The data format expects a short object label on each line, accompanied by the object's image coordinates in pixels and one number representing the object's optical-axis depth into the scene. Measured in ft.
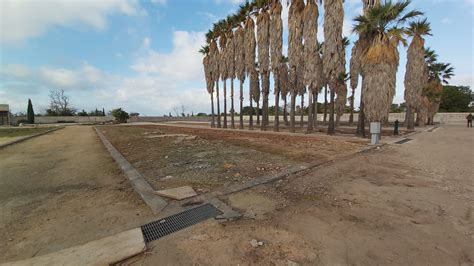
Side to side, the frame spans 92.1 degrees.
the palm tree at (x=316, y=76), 57.66
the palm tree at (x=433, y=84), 99.36
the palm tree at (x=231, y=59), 89.71
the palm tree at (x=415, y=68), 71.82
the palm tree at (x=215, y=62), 100.96
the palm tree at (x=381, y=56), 45.13
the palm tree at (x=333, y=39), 51.44
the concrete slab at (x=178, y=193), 14.19
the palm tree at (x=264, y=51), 69.72
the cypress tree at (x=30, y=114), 196.95
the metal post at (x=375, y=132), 38.68
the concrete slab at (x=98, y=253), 8.09
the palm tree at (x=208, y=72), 109.19
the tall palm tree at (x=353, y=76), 76.74
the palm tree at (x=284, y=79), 101.47
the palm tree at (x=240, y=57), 83.30
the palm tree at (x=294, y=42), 59.52
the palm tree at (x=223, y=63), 94.20
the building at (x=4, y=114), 188.12
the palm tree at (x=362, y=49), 50.11
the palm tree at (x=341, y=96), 93.29
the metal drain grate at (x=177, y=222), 10.13
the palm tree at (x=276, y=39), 64.95
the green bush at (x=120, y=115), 202.28
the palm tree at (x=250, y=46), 76.79
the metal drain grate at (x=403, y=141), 42.14
